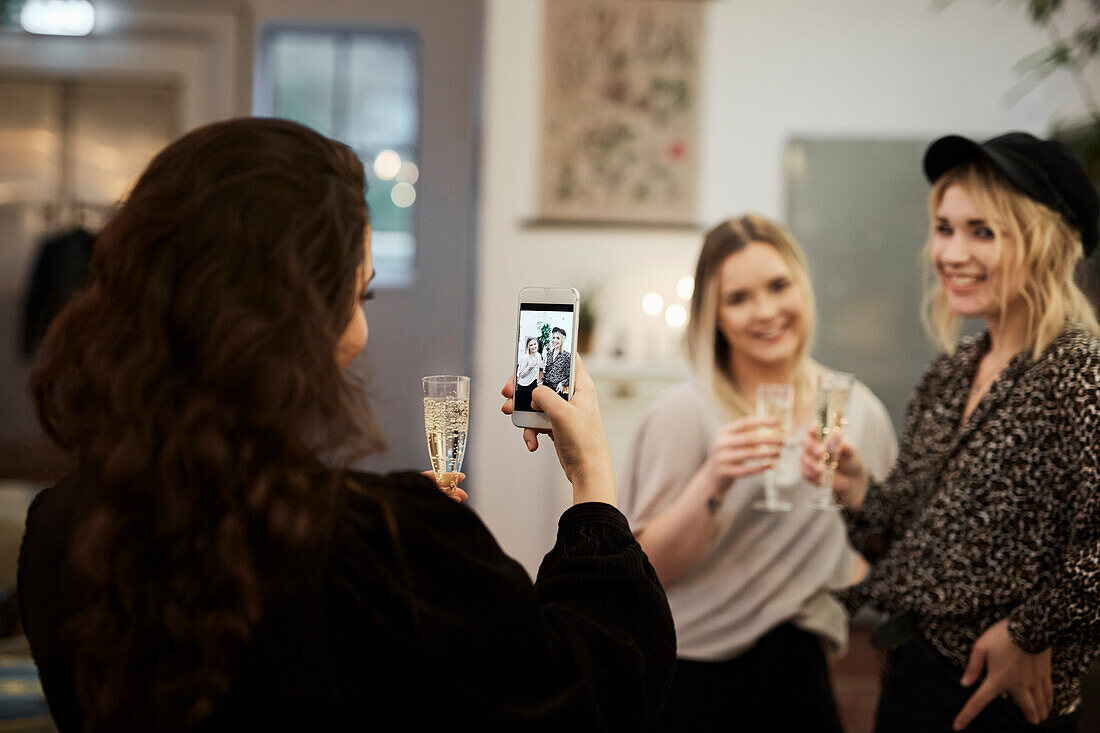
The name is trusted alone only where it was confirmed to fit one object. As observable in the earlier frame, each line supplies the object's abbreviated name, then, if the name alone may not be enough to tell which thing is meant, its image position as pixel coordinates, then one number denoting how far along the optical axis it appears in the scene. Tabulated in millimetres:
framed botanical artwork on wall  4078
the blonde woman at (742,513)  1700
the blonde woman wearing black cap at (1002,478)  1357
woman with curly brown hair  770
